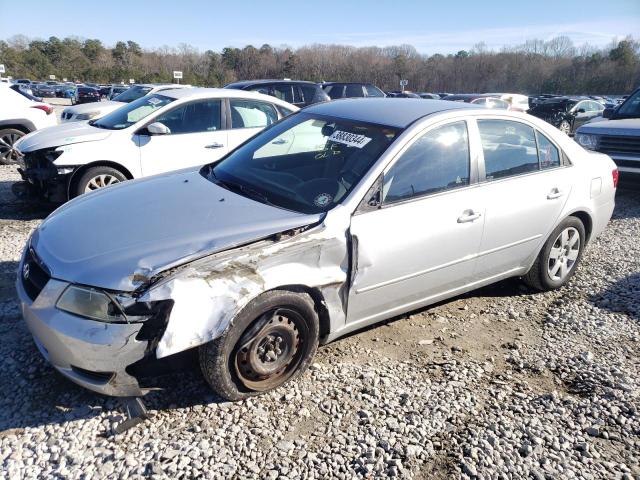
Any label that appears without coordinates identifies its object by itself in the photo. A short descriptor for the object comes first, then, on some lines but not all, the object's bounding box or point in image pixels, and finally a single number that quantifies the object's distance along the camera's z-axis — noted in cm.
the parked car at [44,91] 4434
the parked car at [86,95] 3088
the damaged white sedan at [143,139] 579
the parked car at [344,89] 1616
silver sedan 243
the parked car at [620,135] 768
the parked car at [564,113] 1947
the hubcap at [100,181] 591
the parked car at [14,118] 856
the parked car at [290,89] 1116
